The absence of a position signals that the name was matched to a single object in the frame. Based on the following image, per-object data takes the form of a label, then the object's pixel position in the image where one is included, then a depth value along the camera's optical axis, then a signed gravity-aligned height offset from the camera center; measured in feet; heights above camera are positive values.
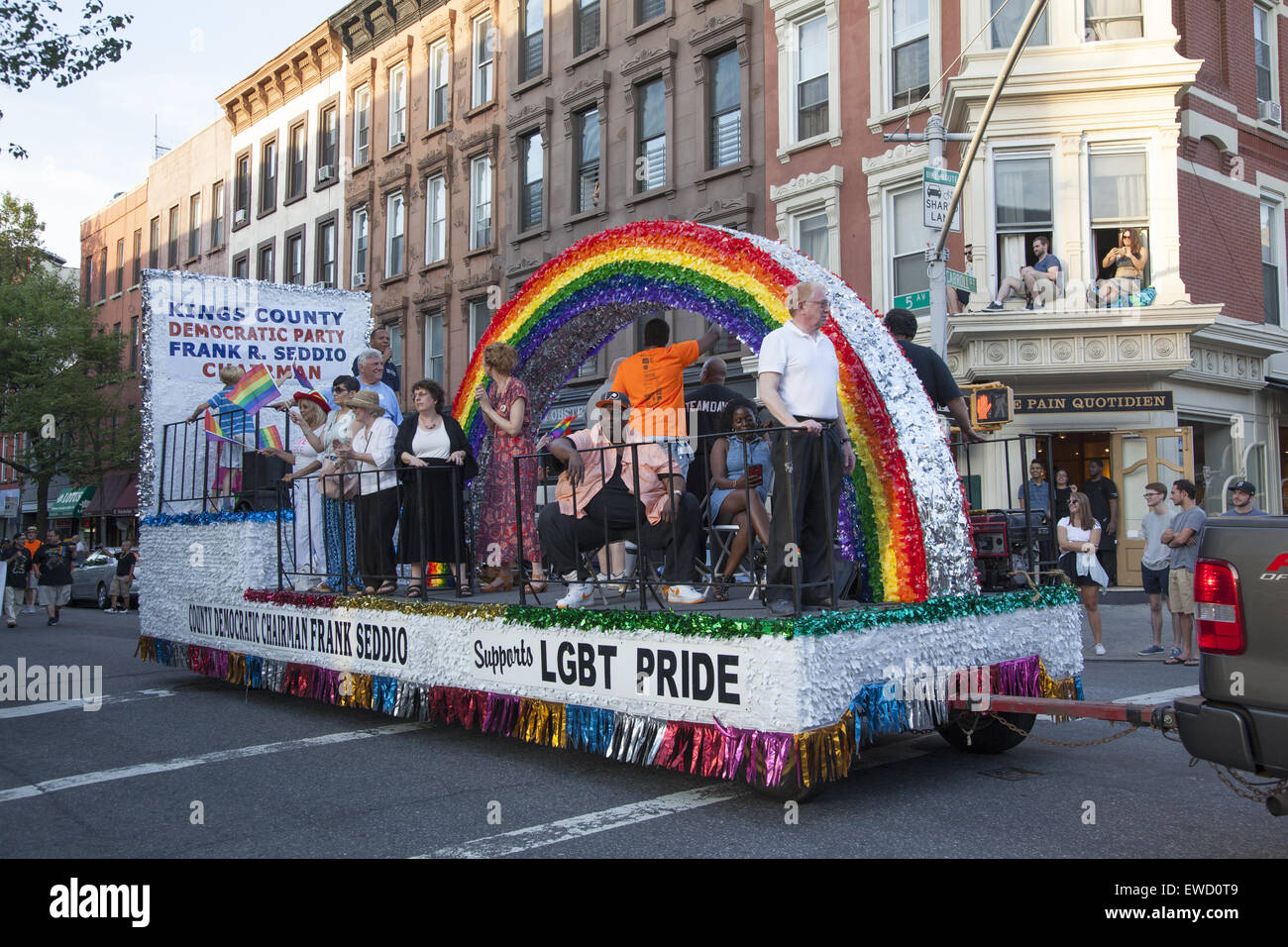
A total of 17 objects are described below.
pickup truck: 11.58 -1.36
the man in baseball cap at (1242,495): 32.63 +0.82
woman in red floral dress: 26.94 +1.57
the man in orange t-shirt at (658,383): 23.32 +3.15
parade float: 16.33 -1.83
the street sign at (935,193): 41.22 +12.73
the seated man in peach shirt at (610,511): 20.43 +0.38
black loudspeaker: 30.32 +1.52
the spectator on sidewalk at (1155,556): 37.37 -1.11
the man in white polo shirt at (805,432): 17.83 +1.61
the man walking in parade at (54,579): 65.05 -2.46
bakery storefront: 53.93 +6.97
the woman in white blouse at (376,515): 25.95 +0.46
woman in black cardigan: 25.54 +1.34
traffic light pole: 39.24 +10.33
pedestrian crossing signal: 33.65 +3.73
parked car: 85.46 -3.45
